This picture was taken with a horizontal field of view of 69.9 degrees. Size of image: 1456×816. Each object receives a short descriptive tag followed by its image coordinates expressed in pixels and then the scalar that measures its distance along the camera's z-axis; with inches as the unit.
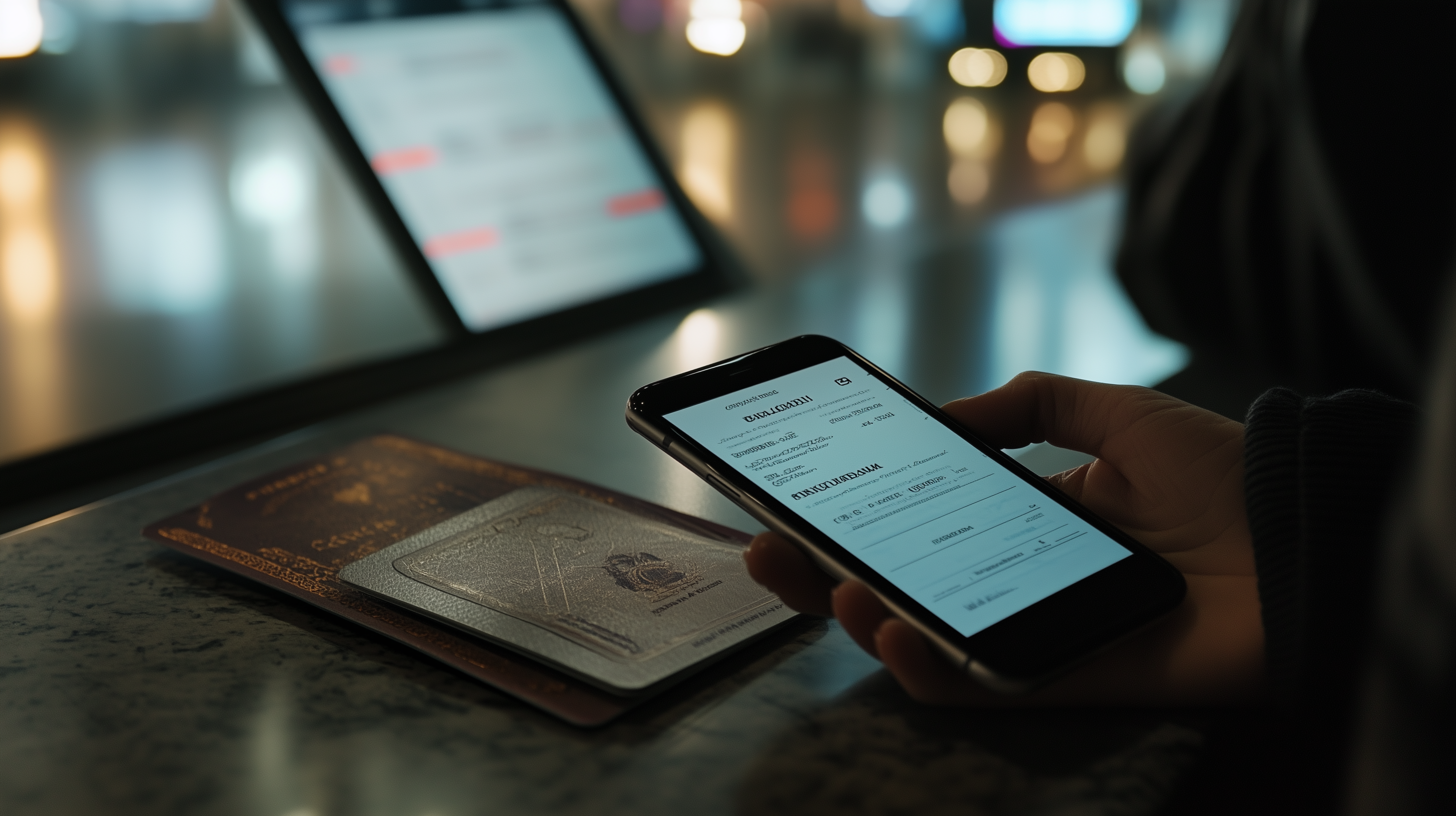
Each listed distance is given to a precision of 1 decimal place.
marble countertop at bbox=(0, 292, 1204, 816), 12.3
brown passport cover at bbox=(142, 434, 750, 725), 14.3
